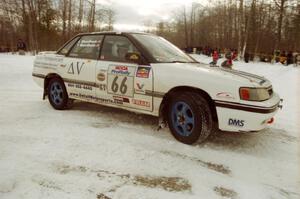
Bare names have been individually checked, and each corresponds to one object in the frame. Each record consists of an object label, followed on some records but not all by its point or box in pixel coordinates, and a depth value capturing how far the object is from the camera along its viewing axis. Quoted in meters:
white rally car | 3.68
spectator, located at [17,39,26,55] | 28.58
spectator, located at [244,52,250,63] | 26.16
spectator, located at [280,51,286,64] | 24.99
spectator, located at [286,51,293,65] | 24.01
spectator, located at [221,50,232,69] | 11.82
